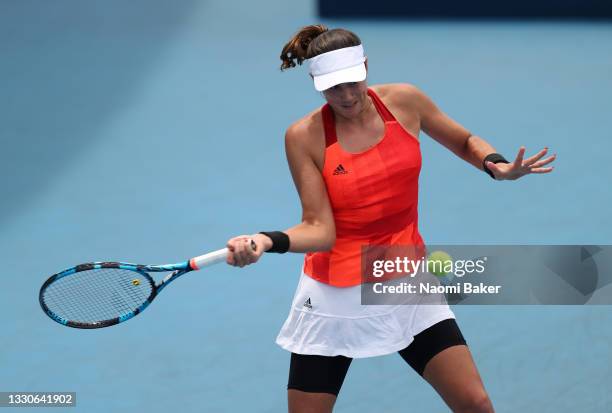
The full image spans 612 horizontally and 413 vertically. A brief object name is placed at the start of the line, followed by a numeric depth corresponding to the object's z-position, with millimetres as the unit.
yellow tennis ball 9580
